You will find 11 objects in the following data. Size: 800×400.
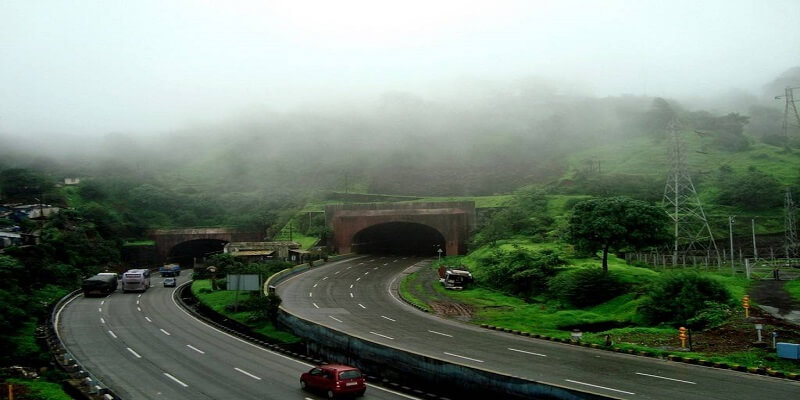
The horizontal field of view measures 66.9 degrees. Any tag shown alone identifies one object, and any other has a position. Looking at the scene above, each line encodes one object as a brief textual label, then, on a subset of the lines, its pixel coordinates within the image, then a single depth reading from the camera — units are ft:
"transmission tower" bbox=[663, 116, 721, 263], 204.44
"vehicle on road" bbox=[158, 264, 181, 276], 253.38
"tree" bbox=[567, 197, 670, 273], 143.84
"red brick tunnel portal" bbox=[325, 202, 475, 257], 265.95
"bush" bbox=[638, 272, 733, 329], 108.06
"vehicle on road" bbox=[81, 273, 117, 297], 179.32
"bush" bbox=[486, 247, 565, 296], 158.61
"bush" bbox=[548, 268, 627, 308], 135.95
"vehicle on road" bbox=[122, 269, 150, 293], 192.95
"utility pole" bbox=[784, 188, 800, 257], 200.34
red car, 79.05
